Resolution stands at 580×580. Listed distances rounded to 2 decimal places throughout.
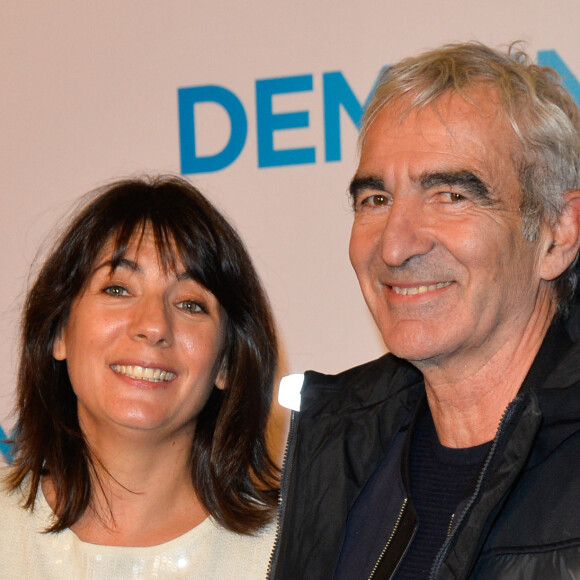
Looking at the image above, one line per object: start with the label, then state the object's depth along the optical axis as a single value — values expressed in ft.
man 3.55
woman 4.09
